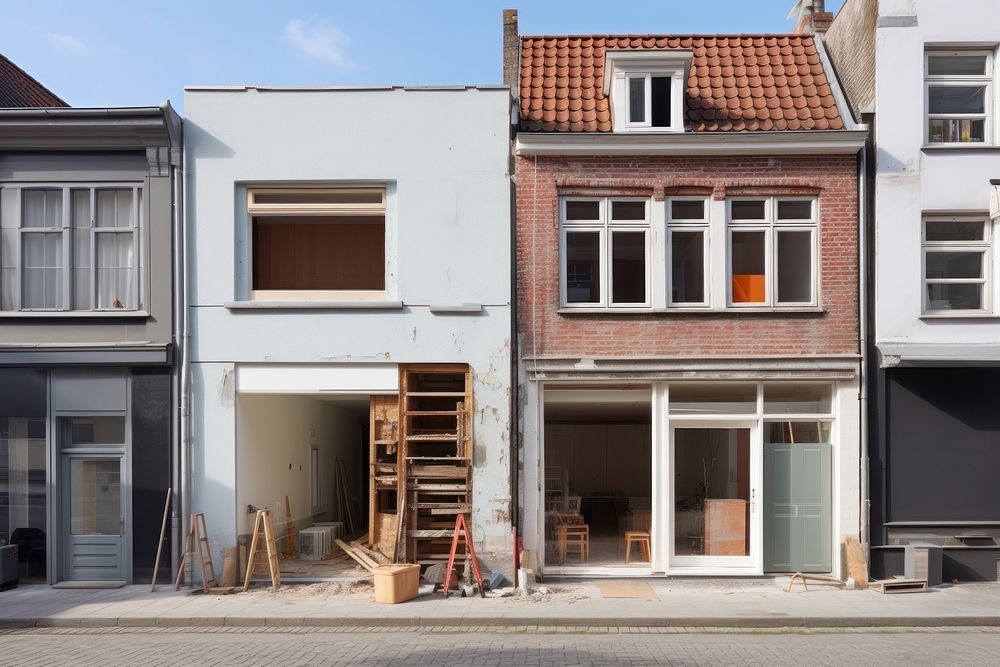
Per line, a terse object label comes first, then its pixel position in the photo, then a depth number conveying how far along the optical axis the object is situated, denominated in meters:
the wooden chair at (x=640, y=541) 13.66
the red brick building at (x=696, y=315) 13.25
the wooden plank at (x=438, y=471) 13.14
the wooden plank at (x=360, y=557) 13.17
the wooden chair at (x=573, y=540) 13.67
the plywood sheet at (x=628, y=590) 12.28
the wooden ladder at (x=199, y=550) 12.73
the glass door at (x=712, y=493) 13.48
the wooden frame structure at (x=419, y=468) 13.10
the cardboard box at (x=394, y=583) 11.76
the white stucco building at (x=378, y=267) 13.30
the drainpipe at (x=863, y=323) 13.02
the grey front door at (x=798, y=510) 13.34
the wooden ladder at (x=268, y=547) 12.70
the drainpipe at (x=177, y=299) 13.26
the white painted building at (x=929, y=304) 13.09
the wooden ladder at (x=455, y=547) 12.27
